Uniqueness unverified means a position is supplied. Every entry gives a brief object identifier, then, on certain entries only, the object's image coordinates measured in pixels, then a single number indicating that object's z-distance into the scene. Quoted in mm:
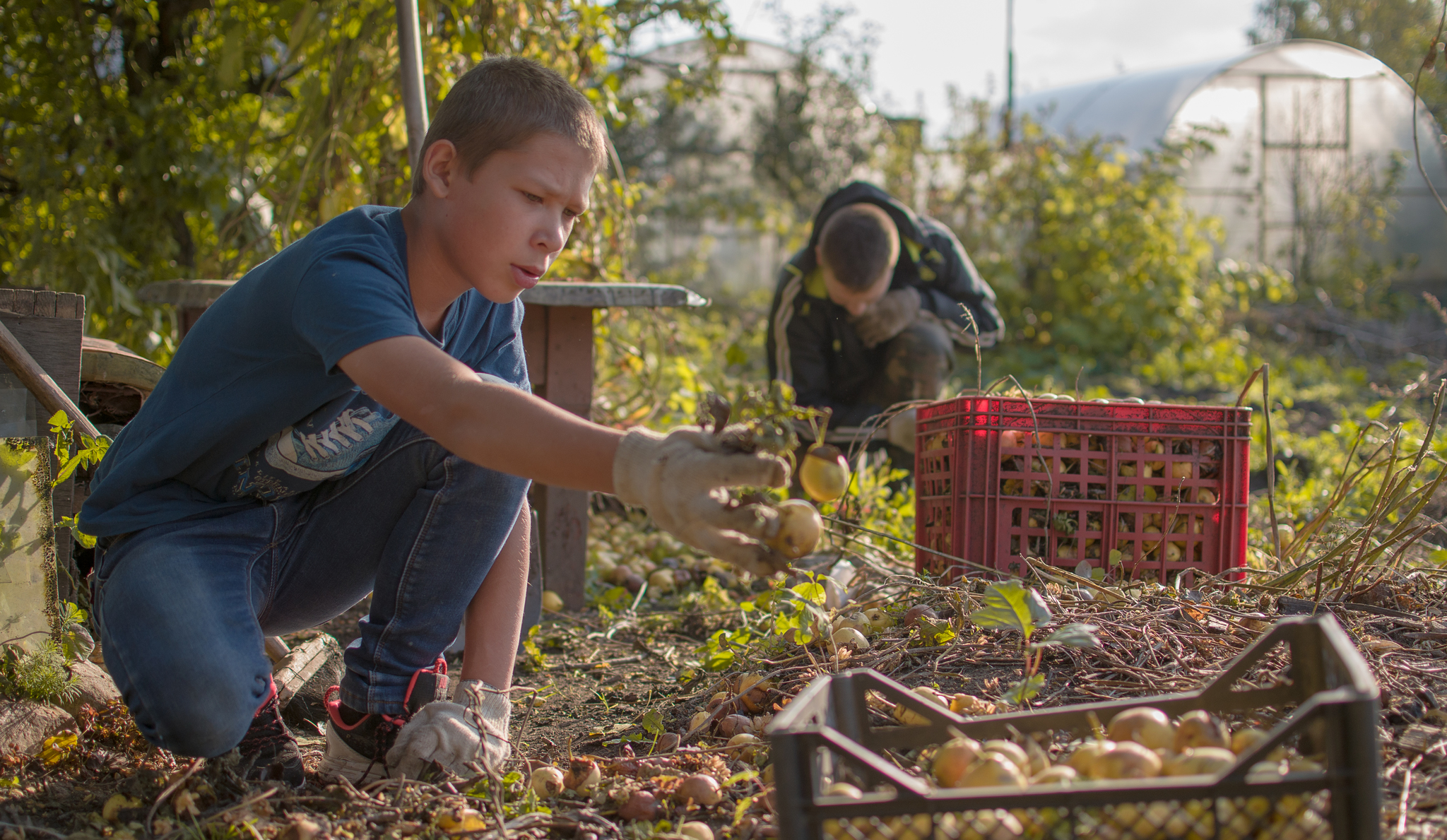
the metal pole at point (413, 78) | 2668
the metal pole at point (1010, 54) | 12298
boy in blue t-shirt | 1269
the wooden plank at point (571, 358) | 2641
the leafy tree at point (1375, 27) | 12445
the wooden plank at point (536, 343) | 2625
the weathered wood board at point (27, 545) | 1646
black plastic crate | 896
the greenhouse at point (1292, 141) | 9711
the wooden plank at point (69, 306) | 1914
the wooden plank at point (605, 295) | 2488
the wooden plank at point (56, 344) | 1874
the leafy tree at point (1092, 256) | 7141
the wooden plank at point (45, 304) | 1891
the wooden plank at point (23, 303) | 1865
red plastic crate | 2029
